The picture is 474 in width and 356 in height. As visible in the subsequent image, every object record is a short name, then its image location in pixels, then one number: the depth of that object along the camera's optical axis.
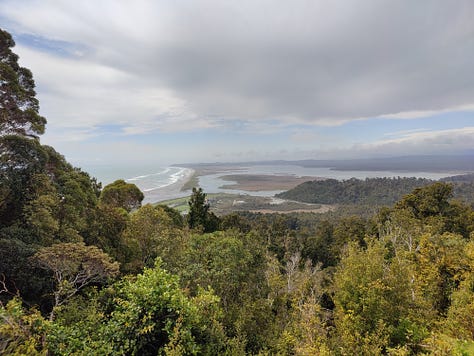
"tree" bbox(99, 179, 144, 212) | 26.89
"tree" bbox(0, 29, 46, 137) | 10.19
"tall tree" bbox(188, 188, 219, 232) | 30.50
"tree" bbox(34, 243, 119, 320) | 7.59
